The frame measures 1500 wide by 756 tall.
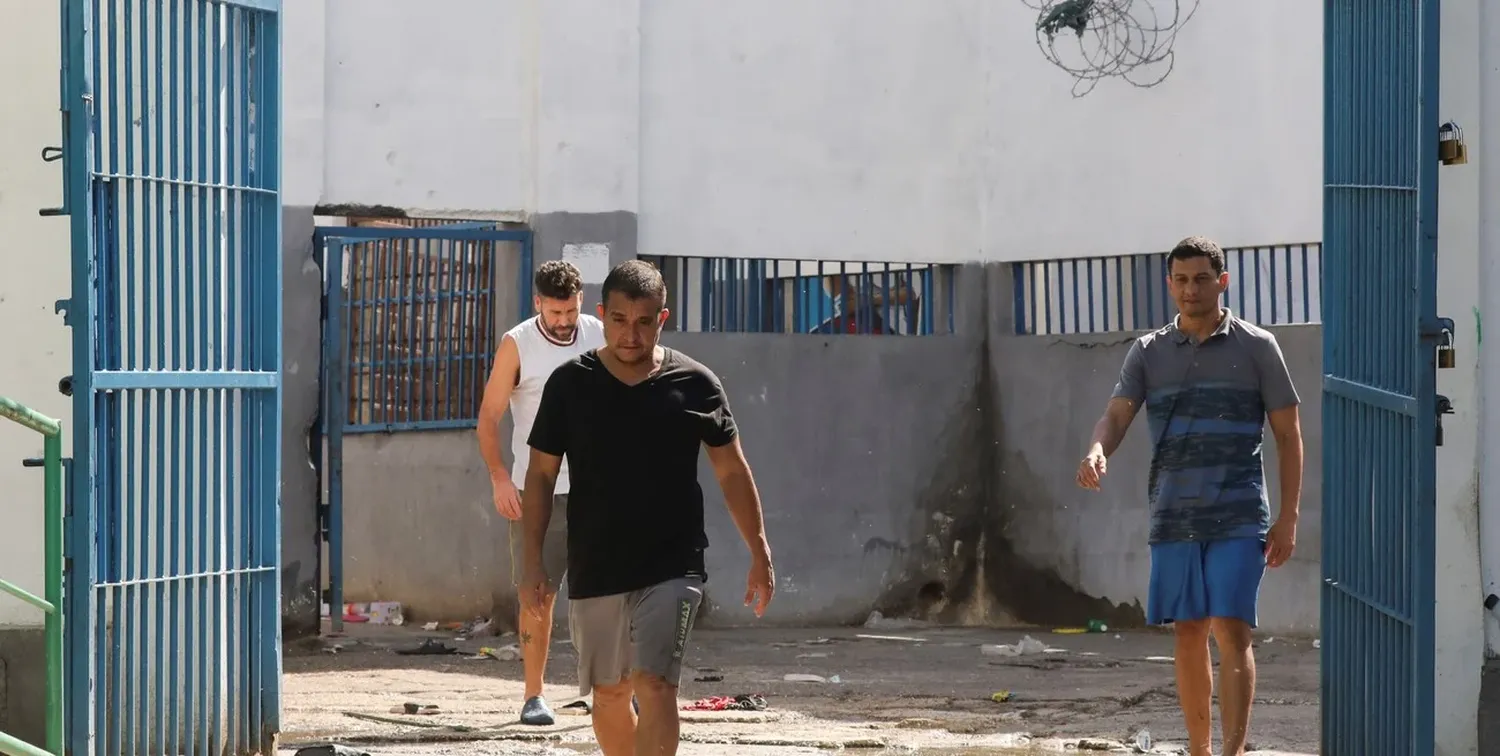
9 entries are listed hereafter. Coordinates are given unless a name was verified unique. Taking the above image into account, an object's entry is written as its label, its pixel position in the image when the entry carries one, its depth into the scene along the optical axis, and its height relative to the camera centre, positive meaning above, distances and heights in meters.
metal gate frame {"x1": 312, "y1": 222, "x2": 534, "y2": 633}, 24.53 +0.02
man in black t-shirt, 12.15 -0.42
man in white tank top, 16.64 -0.03
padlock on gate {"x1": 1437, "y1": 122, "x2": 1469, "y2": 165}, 12.75 +0.65
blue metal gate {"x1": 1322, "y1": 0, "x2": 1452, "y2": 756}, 12.34 -0.06
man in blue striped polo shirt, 13.98 -0.43
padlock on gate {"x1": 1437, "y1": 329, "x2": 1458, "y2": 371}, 12.37 +0.01
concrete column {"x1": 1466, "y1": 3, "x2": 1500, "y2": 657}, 12.84 +0.27
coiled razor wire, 25.11 +1.98
